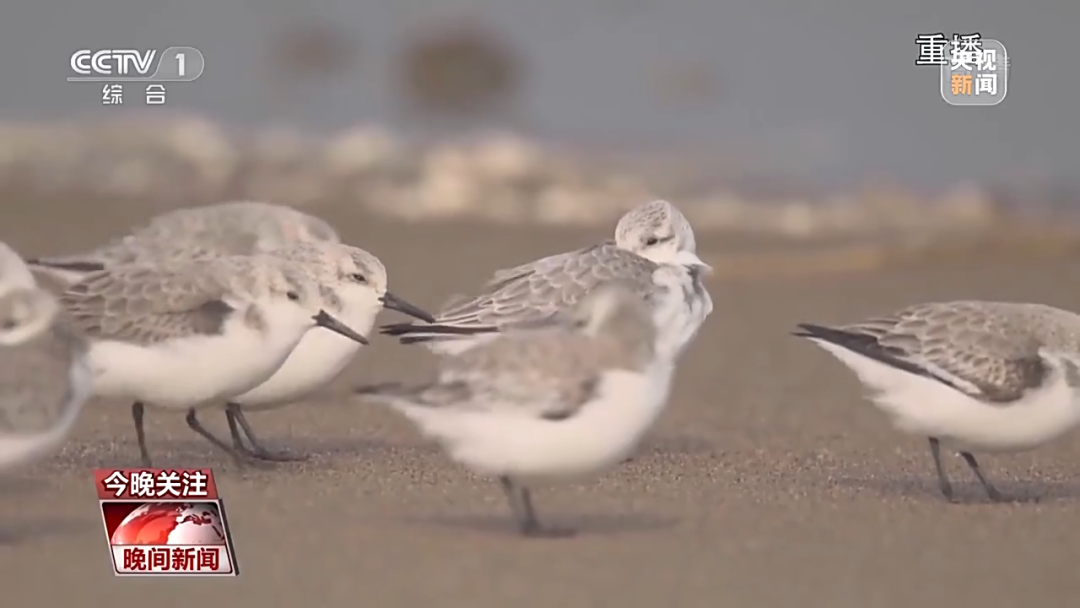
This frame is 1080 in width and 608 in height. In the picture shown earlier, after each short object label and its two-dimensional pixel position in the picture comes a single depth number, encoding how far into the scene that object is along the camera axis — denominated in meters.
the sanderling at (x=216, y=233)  9.09
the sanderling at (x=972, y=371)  7.29
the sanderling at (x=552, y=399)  6.14
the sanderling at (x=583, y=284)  8.20
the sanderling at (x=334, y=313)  8.11
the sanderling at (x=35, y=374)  6.30
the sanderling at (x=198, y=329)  7.36
